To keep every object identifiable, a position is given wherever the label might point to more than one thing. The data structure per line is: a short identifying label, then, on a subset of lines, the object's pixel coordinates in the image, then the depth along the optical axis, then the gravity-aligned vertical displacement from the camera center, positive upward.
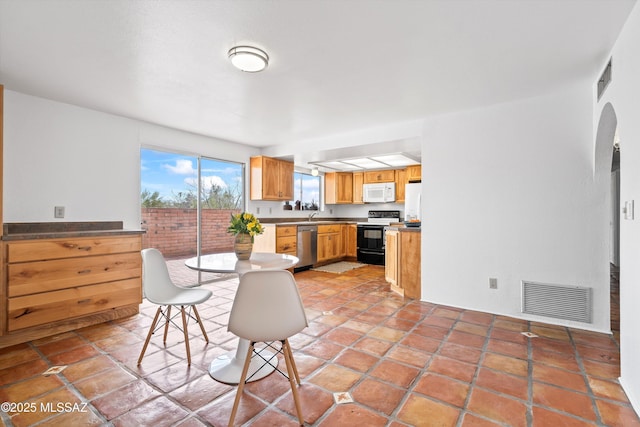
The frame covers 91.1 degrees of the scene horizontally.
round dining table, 2.08 -0.99
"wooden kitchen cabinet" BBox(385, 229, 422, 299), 3.94 -0.64
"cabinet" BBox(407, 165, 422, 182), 6.21 +0.81
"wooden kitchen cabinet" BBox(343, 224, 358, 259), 6.73 -0.59
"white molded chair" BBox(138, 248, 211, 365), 2.28 -0.60
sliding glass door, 4.37 +0.16
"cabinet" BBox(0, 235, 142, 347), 2.62 -0.66
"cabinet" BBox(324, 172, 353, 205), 7.14 +0.61
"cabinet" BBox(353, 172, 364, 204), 7.05 +0.60
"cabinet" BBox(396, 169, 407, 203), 6.45 +0.63
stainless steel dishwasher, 5.64 -0.58
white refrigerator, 5.94 +0.26
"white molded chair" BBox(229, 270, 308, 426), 1.61 -0.50
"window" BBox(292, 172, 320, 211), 6.89 +0.49
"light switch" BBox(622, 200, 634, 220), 1.85 +0.03
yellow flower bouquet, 2.37 -0.09
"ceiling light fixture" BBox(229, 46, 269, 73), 2.20 +1.12
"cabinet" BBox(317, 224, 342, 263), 6.09 -0.57
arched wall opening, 2.59 +0.51
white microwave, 6.54 +0.45
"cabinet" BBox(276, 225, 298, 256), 5.30 -0.45
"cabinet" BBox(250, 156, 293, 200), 5.36 +0.61
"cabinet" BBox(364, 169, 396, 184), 6.63 +0.81
